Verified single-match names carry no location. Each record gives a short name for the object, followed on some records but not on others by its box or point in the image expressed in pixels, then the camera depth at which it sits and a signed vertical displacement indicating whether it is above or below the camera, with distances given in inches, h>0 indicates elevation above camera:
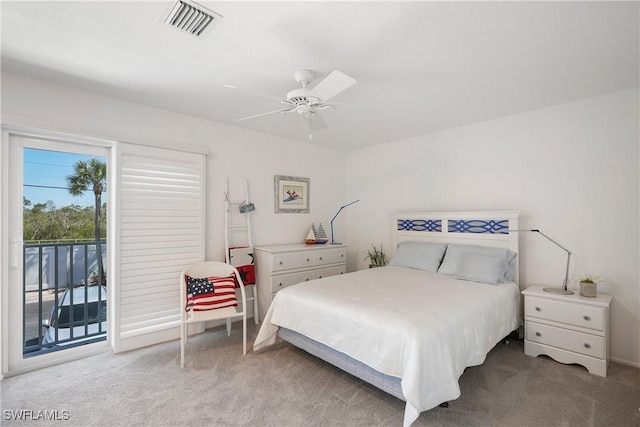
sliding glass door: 100.9 -12.8
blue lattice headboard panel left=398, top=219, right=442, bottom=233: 154.3 -5.2
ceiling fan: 76.3 +33.5
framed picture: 168.7 +11.8
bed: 73.7 -28.1
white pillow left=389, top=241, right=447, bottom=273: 140.6 -19.5
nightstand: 98.0 -38.5
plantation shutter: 117.8 -8.7
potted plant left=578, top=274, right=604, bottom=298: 104.3 -24.1
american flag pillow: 114.9 -30.7
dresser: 144.7 -25.7
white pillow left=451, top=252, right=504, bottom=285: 117.6 -21.4
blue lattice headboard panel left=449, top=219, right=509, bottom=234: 132.3 -5.2
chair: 108.8 -31.8
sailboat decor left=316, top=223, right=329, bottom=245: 176.6 -13.0
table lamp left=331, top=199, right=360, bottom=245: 195.0 +0.7
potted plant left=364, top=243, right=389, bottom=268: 174.1 -24.9
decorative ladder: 143.8 -13.4
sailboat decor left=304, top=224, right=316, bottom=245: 172.9 -12.9
